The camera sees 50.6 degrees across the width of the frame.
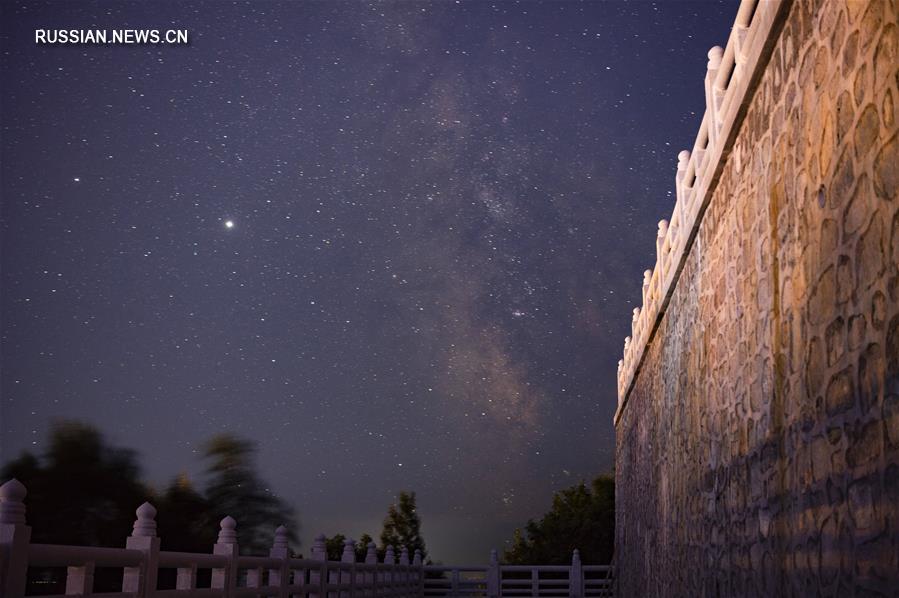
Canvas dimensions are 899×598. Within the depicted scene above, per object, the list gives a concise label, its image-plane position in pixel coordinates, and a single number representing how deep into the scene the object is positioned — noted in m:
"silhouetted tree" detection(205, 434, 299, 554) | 27.89
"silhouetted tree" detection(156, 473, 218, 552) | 24.75
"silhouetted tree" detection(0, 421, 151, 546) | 20.95
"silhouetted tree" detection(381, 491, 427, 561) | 42.47
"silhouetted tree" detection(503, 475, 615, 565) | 31.36
